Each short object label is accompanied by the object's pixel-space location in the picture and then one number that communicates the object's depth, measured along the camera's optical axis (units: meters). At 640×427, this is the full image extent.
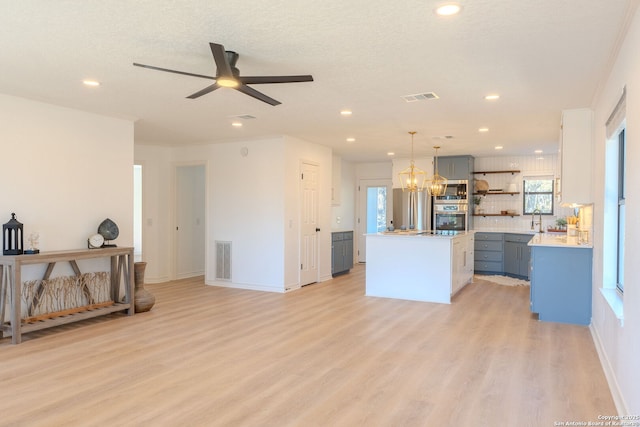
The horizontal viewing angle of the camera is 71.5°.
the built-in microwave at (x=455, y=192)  9.06
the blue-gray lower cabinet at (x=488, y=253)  8.70
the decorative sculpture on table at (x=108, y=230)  5.18
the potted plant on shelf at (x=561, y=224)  7.75
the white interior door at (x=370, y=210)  10.85
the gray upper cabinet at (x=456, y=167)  9.03
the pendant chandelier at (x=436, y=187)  7.54
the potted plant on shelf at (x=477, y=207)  9.45
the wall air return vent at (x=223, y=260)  7.42
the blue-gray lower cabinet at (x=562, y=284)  4.92
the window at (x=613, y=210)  3.57
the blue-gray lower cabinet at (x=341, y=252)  8.54
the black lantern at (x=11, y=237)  4.30
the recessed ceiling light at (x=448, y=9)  2.57
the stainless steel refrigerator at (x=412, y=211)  9.34
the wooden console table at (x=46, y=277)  4.15
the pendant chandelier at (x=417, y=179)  9.39
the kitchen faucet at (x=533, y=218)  8.96
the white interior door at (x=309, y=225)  7.43
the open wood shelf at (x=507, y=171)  9.12
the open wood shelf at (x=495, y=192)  9.09
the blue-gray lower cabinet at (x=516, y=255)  8.19
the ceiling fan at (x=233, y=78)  3.08
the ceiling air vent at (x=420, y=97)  4.49
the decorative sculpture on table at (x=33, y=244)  4.46
